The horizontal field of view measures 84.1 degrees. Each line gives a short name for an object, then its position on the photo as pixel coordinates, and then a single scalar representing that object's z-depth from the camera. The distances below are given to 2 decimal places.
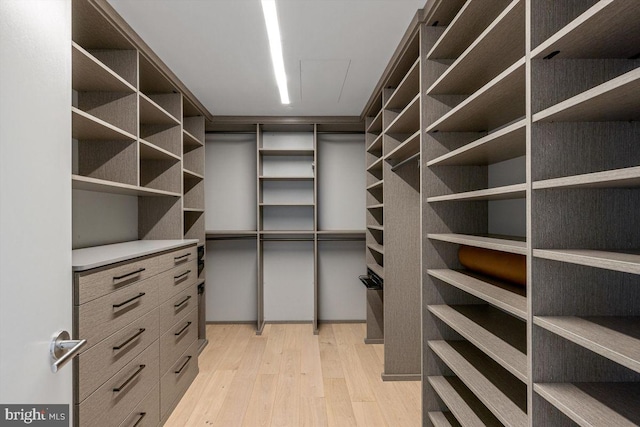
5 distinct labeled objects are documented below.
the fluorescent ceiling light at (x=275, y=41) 1.67
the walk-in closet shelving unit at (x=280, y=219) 3.85
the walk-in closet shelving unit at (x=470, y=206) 1.13
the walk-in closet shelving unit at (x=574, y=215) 0.87
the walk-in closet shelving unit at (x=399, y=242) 2.53
